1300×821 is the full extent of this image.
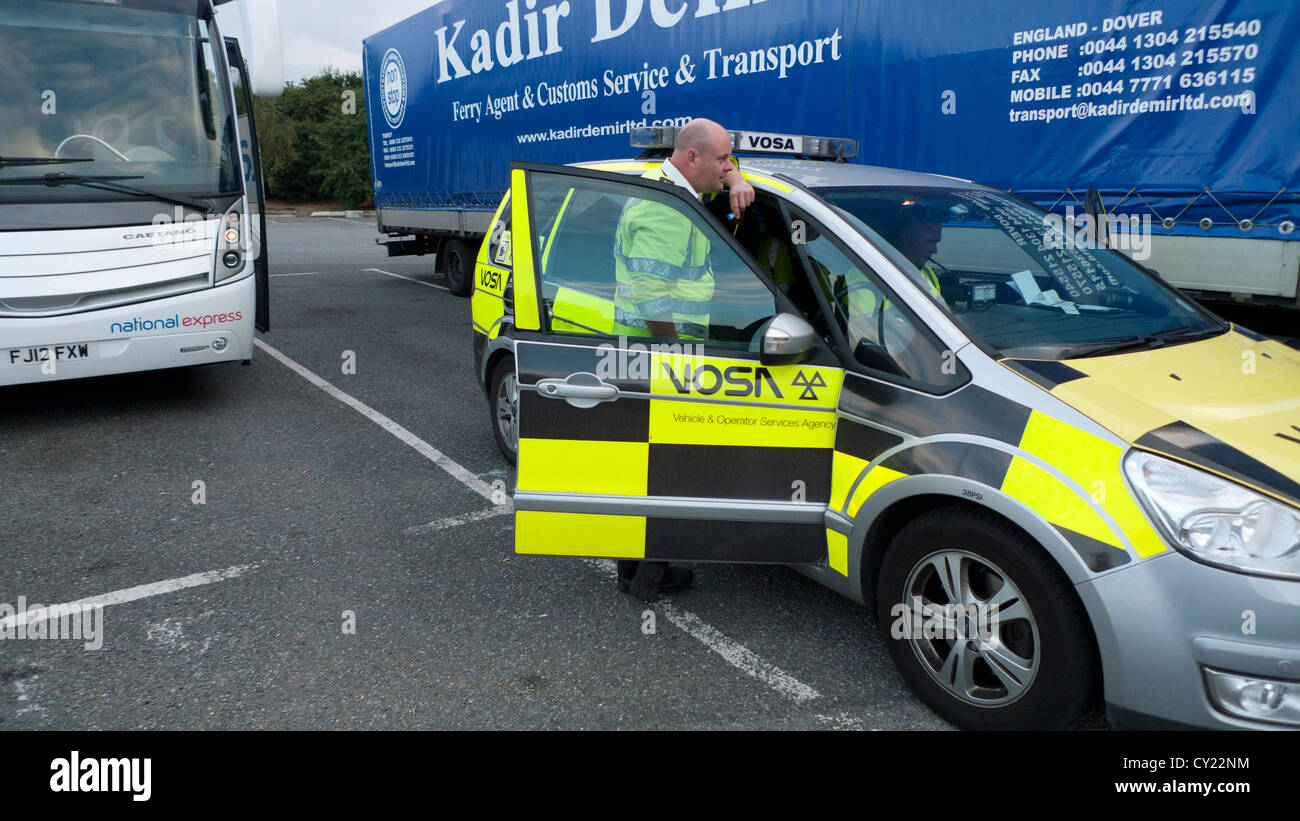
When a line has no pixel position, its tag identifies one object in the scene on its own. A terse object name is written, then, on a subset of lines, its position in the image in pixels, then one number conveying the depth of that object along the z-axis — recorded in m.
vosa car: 2.11
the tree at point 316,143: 39.63
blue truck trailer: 4.38
